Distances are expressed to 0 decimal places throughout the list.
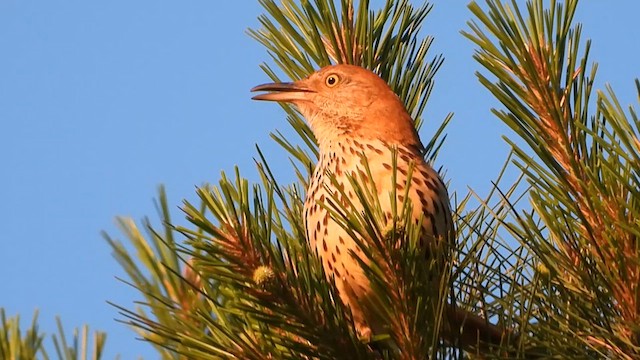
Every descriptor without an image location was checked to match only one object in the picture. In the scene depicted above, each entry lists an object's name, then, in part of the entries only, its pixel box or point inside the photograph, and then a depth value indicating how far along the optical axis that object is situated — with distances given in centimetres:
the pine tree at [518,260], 459
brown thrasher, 687
